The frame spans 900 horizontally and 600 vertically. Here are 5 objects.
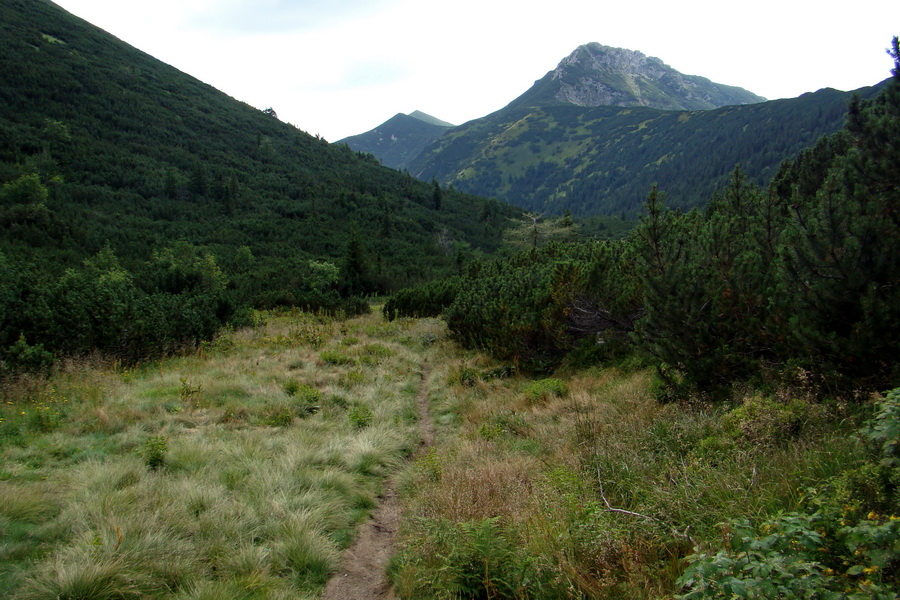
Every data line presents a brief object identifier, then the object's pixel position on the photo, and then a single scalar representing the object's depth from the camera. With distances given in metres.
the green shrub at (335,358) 11.07
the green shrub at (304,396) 7.47
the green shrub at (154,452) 4.79
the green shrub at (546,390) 7.88
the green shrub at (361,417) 6.96
